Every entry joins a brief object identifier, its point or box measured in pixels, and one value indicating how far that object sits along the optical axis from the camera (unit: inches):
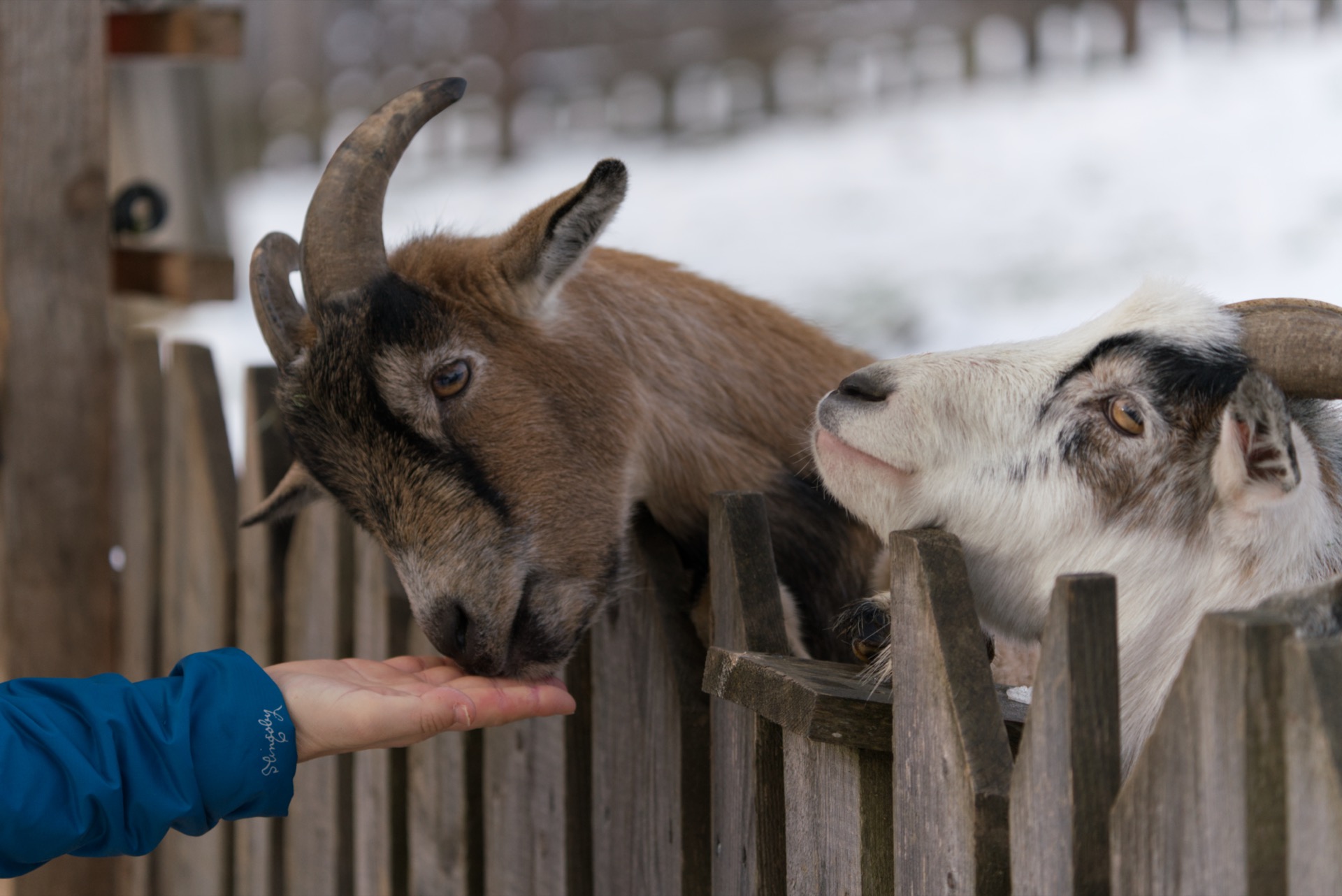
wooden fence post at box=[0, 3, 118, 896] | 132.0
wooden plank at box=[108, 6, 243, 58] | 140.9
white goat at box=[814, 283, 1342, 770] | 61.7
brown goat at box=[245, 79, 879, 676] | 87.0
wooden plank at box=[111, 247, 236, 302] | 139.3
